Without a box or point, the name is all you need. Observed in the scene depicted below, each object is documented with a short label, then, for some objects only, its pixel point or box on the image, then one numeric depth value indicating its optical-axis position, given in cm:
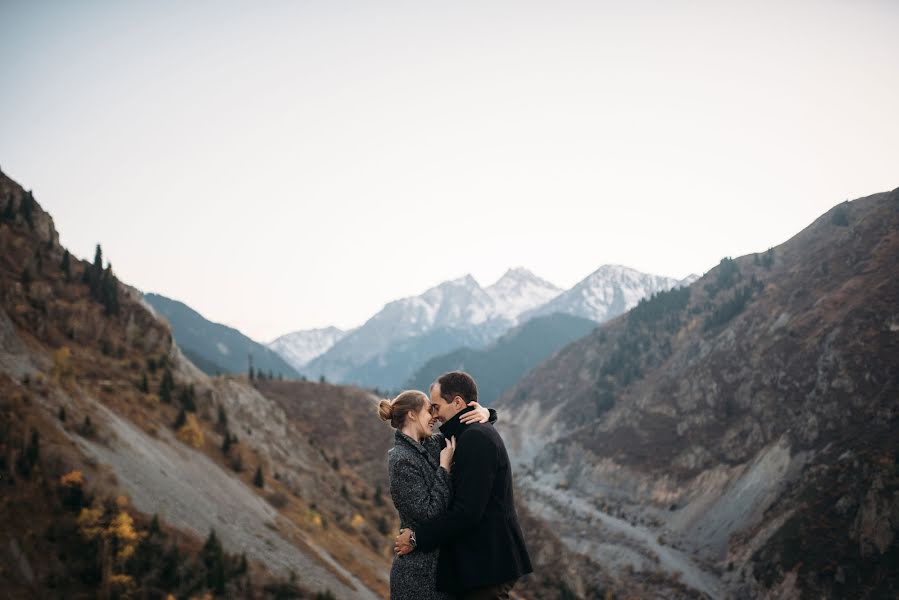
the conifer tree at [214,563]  4062
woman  785
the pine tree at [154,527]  4272
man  764
